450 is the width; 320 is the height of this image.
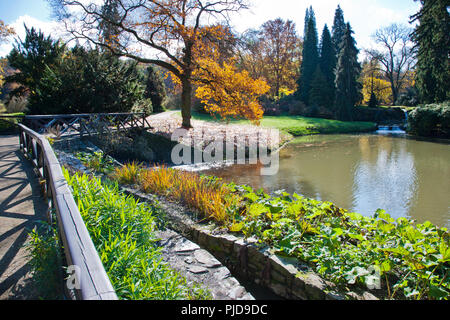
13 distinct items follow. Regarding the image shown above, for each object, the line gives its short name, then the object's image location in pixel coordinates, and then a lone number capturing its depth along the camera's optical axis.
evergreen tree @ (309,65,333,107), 33.50
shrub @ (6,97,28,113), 23.27
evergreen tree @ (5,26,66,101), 17.89
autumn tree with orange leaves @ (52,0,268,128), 13.29
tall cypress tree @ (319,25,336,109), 36.41
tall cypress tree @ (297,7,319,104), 35.75
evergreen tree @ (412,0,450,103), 19.38
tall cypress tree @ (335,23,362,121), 30.69
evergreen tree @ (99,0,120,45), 14.10
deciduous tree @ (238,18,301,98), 35.59
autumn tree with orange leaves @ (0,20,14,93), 21.84
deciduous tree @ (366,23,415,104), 38.59
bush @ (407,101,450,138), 18.31
